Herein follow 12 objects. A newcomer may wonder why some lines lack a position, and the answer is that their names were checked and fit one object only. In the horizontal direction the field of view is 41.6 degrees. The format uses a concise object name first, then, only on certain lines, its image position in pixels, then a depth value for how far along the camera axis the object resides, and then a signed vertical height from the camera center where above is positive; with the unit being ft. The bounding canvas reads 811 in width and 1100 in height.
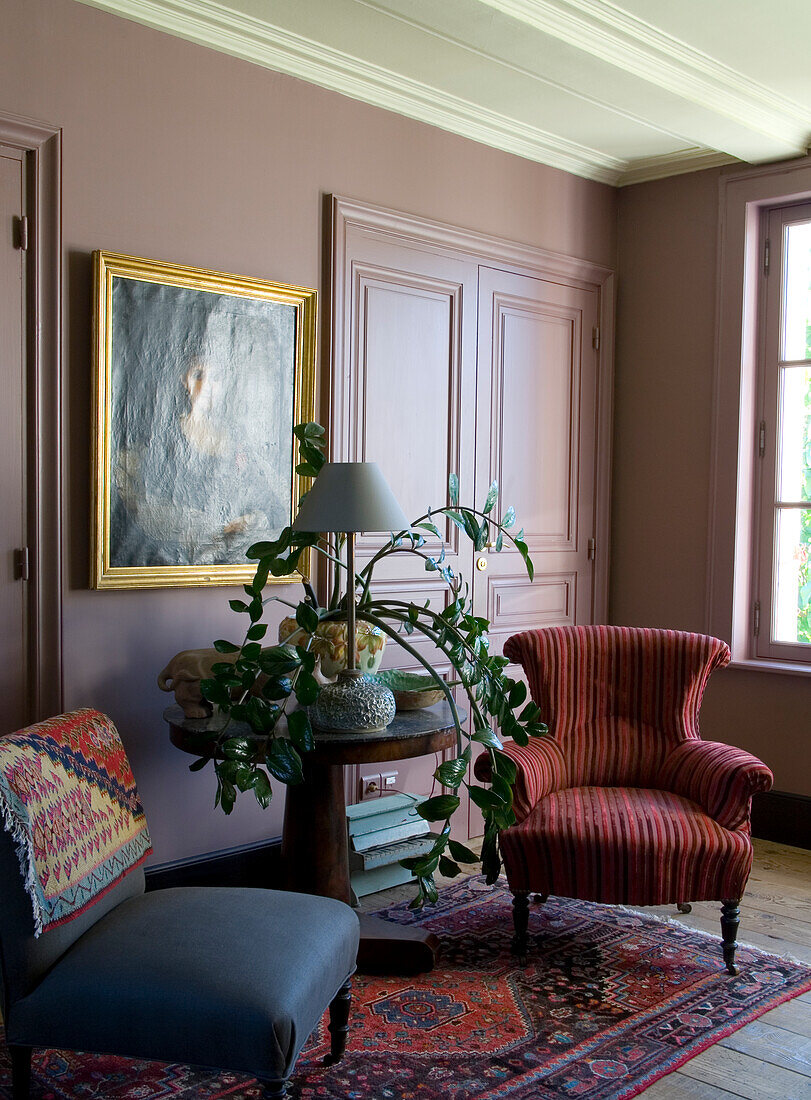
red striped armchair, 9.30 -2.75
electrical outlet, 12.33 -3.35
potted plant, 7.89 -1.59
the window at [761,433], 13.79 +0.89
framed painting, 9.93 +0.79
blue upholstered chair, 6.18 -2.89
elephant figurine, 9.36 -1.60
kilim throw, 6.53 -2.08
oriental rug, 7.64 -4.22
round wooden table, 8.52 -2.73
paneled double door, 12.16 +1.24
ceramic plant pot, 9.25 -1.28
